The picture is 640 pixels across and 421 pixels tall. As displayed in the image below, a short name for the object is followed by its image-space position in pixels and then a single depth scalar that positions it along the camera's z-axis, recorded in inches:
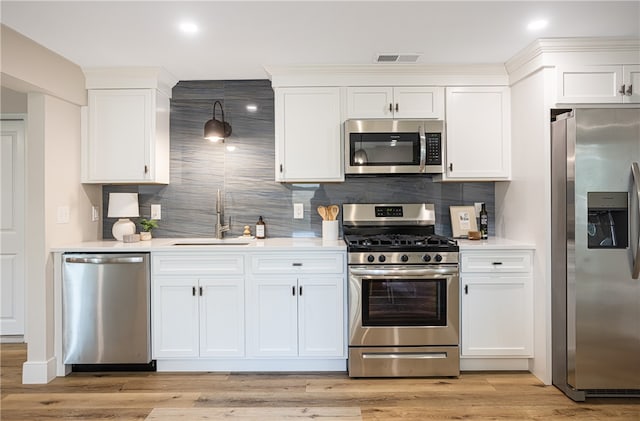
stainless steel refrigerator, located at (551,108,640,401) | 102.1
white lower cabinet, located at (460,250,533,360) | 120.3
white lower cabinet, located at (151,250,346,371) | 121.3
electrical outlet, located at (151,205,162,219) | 148.3
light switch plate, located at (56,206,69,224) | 125.4
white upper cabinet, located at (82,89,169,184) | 134.9
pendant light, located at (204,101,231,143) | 137.9
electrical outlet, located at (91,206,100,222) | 143.0
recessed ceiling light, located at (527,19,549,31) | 101.1
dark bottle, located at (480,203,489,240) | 139.0
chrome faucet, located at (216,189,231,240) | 143.3
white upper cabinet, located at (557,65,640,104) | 114.3
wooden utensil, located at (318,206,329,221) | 136.5
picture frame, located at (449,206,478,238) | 142.6
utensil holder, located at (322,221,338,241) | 134.3
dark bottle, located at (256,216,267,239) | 143.6
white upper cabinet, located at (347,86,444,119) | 133.3
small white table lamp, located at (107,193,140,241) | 137.3
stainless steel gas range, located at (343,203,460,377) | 117.7
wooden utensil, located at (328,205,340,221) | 136.0
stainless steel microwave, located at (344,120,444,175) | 130.3
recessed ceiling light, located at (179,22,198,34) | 101.8
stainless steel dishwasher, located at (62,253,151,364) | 120.2
